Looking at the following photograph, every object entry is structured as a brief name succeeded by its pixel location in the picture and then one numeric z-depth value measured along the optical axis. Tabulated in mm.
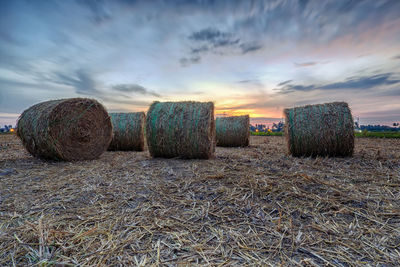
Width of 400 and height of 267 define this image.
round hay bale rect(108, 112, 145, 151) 8055
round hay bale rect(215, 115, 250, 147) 10086
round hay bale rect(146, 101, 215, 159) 5566
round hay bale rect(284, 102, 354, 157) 5723
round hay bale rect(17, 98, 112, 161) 5438
